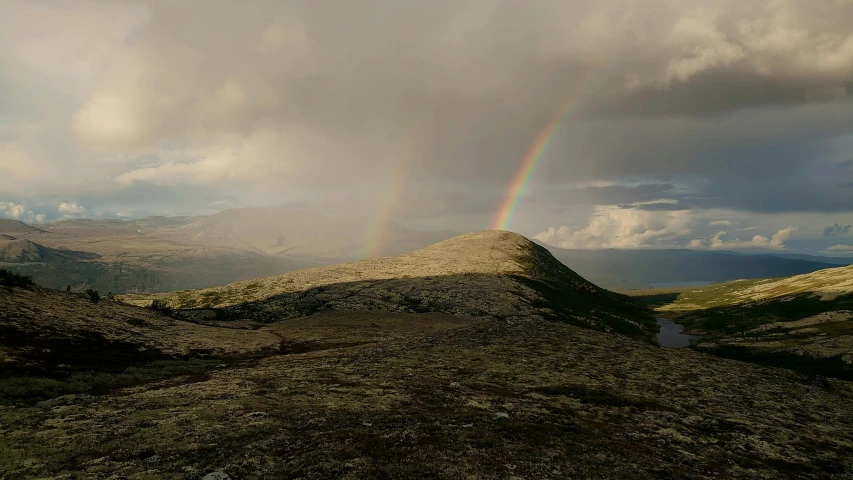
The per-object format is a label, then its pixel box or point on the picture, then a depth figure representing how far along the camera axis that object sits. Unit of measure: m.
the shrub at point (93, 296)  59.88
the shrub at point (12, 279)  49.07
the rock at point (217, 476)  13.21
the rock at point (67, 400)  21.90
